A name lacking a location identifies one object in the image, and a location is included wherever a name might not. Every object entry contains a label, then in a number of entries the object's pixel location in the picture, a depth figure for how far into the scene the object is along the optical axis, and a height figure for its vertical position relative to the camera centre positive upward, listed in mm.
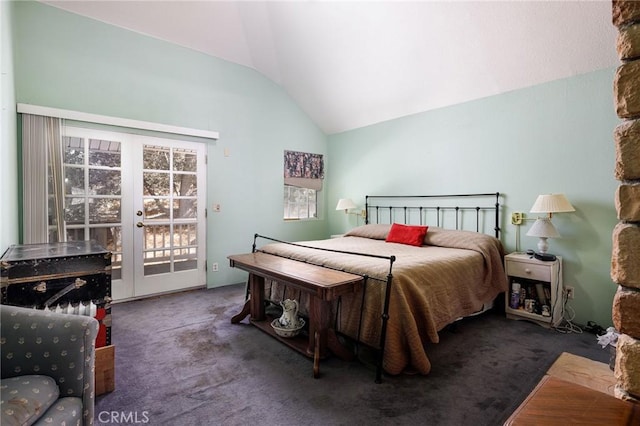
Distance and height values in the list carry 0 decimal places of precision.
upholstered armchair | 1124 -596
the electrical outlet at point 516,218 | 3168 -119
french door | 3209 -11
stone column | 580 +0
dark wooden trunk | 1759 -459
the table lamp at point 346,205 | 4629 +4
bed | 1999 -537
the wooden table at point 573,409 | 538 -370
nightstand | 2760 -782
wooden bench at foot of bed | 1984 -540
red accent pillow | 3412 -325
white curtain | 2842 +251
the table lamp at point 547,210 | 2705 -30
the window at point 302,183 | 4836 +352
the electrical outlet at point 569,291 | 2867 -784
